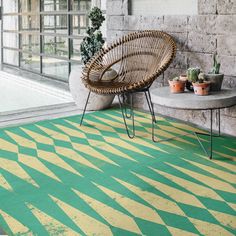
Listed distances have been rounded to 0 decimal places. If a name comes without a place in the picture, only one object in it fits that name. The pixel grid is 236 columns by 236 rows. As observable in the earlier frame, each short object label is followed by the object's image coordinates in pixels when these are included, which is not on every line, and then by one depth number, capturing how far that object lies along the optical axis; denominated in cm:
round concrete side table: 324
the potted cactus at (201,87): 341
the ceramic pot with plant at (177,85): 356
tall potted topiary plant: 483
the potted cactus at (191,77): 355
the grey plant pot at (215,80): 357
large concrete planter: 486
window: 618
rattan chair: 422
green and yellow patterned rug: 235
